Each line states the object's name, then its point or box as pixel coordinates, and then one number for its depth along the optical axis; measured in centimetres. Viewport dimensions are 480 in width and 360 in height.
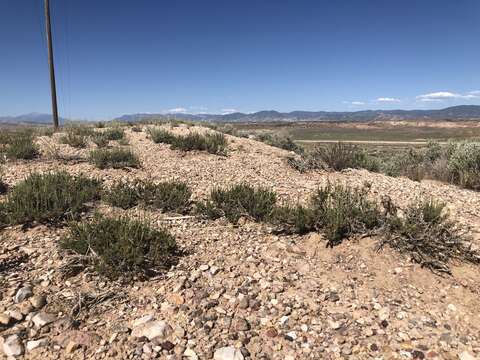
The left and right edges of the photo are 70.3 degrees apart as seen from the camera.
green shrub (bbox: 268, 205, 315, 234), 387
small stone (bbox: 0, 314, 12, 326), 246
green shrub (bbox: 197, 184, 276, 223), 431
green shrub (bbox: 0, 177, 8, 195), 499
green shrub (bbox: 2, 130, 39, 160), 686
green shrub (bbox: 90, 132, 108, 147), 852
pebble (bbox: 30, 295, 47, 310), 267
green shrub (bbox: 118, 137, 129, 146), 867
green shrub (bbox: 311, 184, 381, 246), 363
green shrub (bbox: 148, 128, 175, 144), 912
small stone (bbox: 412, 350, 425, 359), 223
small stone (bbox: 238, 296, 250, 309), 278
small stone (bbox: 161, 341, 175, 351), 233
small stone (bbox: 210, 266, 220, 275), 321
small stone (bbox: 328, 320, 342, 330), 255
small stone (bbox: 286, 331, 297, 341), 245
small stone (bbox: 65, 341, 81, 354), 228
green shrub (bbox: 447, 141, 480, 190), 627
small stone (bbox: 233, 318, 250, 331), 254
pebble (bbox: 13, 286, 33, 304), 272
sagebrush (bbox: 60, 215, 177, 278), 306
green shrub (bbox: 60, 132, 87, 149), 838
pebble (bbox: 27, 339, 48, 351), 228
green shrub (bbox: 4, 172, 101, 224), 389
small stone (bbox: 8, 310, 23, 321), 253
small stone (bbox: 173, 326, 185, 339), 245
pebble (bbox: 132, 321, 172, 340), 244
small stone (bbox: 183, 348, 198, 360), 227
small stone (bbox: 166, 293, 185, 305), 281
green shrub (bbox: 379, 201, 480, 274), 327
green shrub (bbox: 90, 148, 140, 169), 650
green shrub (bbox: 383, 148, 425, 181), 750
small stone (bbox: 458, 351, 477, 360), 220
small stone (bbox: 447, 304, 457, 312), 269
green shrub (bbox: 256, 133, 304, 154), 1338
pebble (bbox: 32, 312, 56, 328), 249
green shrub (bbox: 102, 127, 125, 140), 986
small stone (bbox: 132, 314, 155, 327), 256
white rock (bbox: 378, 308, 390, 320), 262
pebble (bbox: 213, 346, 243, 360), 226
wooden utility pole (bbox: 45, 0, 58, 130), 1433
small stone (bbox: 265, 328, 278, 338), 248
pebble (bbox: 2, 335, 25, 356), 222
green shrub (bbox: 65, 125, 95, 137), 1015
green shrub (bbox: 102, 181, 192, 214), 456
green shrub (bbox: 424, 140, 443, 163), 993
